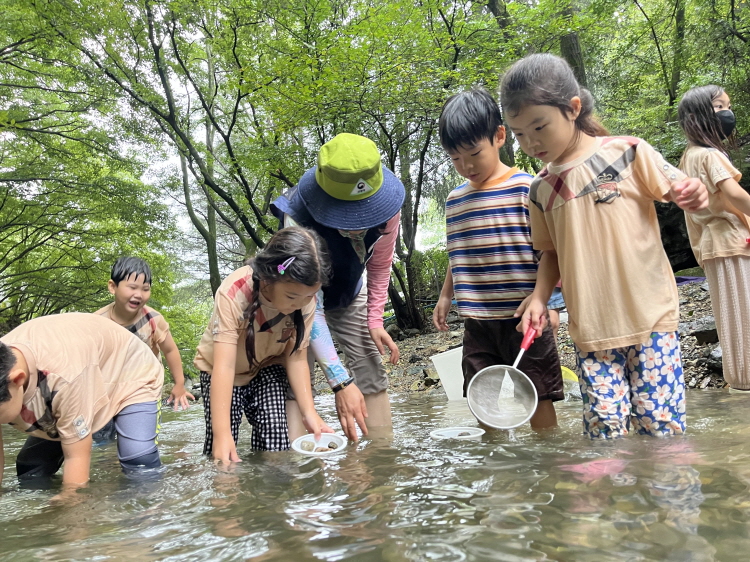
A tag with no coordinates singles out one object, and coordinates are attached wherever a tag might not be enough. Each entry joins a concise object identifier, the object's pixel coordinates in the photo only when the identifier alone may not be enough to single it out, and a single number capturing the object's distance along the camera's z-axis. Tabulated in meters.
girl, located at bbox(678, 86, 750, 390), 3.11
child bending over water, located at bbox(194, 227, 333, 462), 2.47
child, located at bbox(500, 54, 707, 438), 2.11
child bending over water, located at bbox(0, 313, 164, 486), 2.26
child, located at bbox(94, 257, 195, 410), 4.01
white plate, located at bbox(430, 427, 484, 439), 2.69
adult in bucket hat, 2.78
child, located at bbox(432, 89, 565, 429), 2.71
